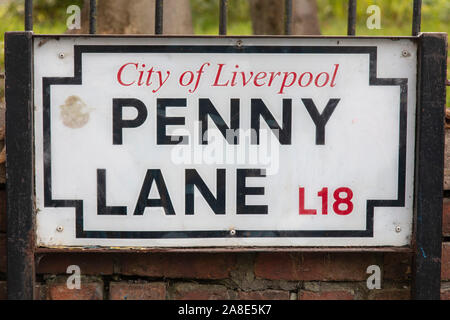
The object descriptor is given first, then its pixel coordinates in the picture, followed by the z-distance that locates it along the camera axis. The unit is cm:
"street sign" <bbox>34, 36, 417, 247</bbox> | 327
